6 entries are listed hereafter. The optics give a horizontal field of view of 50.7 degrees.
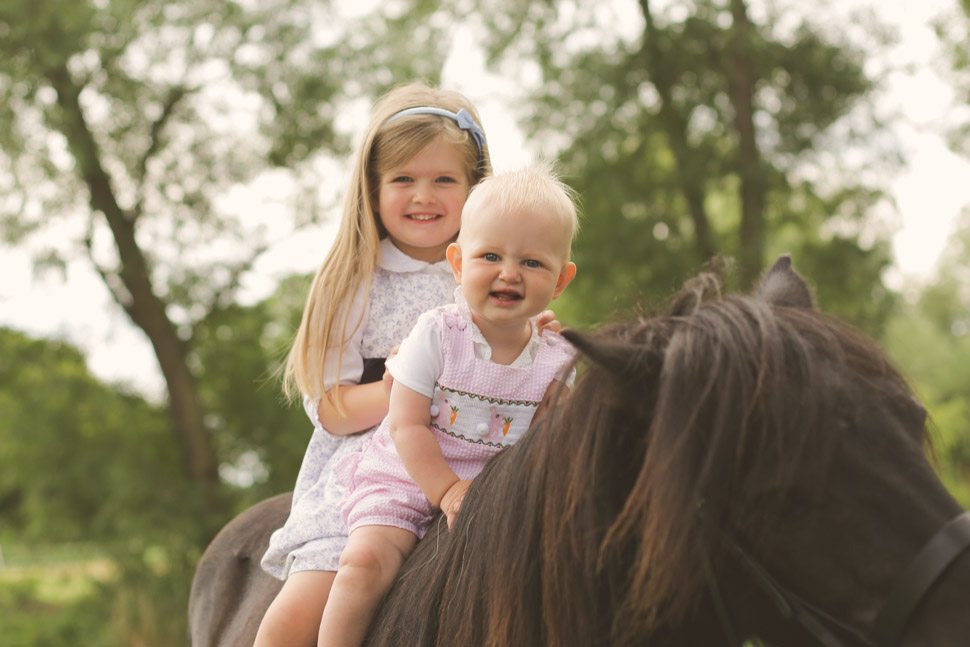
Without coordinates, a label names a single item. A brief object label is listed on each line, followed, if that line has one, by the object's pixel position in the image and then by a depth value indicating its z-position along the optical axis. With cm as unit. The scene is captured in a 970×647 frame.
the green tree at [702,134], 1392
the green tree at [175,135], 1191
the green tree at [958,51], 1202
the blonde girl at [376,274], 296
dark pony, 171
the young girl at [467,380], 247
